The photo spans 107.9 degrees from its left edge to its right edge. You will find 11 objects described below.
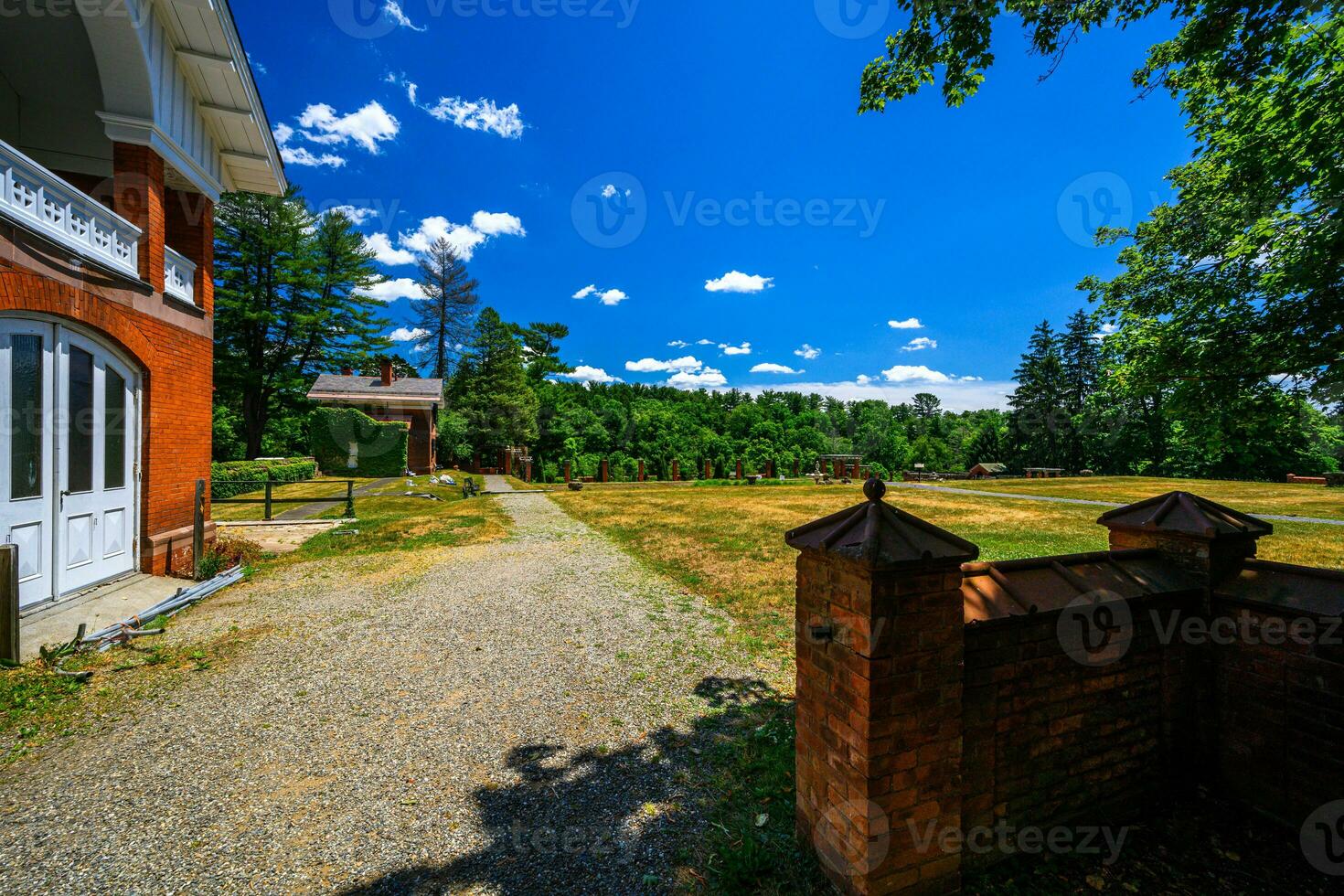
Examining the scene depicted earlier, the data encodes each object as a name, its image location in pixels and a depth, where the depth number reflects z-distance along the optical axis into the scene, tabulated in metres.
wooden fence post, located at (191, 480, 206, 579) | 7.09
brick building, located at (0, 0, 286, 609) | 5.14
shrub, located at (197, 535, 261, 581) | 7.28
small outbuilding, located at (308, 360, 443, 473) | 27.41
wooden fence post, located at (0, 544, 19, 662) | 4.25
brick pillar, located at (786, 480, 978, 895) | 2.02
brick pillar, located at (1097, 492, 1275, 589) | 2.79
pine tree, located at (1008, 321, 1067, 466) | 46.50
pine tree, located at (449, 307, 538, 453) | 29.78
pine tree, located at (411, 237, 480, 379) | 41.12
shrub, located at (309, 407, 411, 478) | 24.81
